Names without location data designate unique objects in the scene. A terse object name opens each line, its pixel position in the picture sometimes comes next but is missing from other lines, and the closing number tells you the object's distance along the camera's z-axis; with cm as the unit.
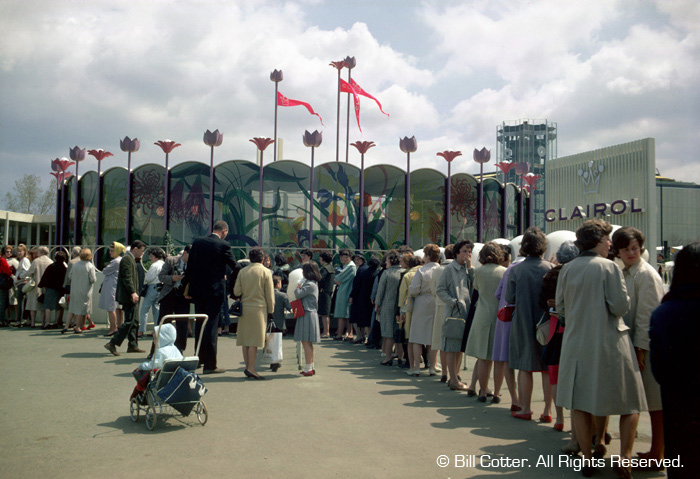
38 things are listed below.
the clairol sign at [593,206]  2938
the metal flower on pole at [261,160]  2141
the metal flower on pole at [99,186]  2489
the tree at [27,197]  5090
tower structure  12019
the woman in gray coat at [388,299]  904
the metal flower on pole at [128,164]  2436
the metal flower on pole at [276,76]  2805
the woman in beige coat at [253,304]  780
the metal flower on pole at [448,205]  2450
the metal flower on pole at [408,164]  2384
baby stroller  522
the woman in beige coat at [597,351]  405
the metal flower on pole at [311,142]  2280
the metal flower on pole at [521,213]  2644
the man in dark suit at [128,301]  939
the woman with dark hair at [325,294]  1285
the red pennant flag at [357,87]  2839
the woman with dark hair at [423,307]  809
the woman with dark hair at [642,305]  433
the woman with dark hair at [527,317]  564
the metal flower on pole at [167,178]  2344
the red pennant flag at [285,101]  2823
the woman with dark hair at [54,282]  1277
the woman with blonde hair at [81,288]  1195
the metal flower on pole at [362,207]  2332
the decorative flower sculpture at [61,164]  2617
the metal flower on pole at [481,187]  2472
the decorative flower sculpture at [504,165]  2412
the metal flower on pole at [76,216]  2564
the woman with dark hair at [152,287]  1084
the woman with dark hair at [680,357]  298
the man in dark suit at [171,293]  952
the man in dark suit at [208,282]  796
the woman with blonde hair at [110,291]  1141
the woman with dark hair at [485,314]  645
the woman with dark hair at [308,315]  816
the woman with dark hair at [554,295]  513
